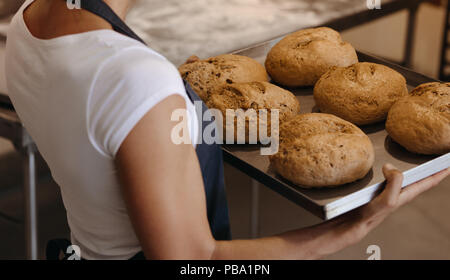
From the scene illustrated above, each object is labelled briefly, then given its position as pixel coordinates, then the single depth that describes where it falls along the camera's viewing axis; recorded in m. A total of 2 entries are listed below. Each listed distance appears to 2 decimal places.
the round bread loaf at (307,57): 1.25
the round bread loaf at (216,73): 1.19
